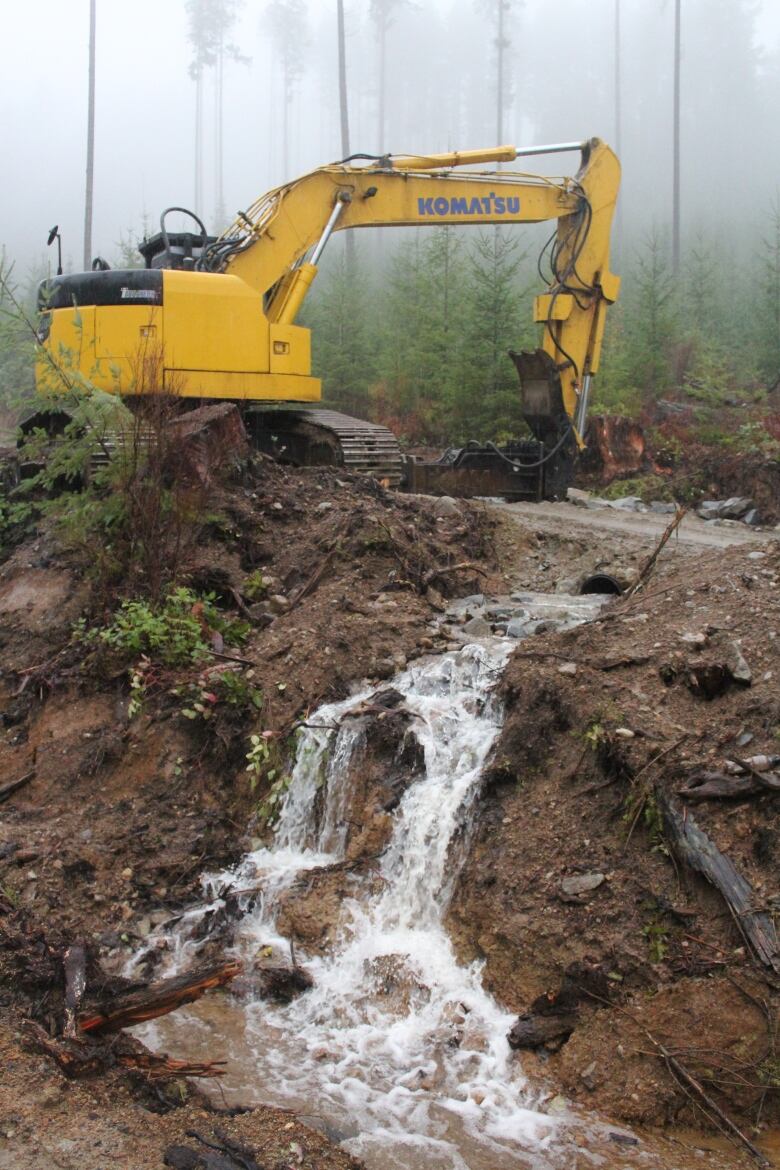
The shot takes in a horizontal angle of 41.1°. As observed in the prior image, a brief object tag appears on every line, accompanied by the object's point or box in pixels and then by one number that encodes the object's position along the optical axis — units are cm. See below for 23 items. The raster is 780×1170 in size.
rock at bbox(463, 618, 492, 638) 799
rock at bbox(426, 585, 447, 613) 861
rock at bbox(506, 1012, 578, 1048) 483
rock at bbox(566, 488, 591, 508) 1279
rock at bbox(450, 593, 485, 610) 874
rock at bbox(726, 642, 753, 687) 582
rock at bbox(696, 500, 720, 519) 1301
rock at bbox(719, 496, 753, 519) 1298
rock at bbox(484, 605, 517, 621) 834
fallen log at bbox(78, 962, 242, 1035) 485
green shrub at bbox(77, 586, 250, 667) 756
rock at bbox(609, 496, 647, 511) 1314
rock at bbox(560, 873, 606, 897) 519
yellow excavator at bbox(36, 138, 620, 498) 1027
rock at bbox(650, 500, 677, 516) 1299
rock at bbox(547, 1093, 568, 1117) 449
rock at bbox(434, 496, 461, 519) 1018
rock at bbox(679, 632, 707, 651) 623
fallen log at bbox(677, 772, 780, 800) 511
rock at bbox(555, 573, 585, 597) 956
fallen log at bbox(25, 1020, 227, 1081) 446
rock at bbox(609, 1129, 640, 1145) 430
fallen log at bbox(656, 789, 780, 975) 462
